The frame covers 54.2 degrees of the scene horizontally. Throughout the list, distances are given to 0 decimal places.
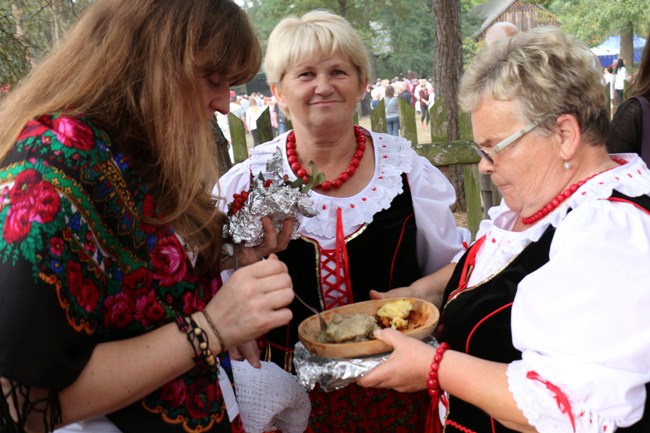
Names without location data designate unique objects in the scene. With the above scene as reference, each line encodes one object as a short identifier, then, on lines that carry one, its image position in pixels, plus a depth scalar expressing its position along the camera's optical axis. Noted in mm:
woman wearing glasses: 1419
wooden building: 45625
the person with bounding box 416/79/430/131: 22141
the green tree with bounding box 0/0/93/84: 4660
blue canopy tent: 34109
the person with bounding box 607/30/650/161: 2863
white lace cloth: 1909
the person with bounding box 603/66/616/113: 16809
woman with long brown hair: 1228
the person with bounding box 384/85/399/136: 15850
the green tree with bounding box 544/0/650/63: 22844
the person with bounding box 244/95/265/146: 17000
